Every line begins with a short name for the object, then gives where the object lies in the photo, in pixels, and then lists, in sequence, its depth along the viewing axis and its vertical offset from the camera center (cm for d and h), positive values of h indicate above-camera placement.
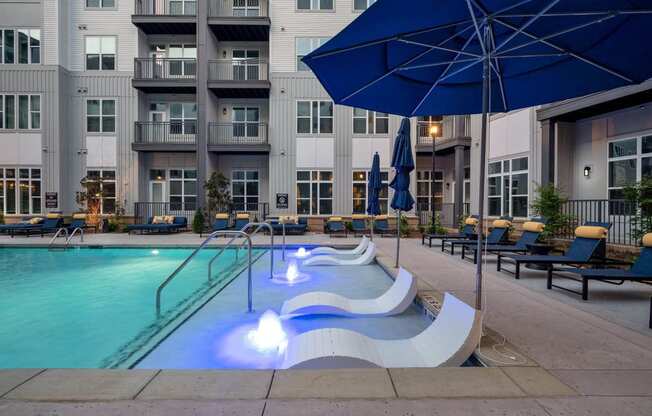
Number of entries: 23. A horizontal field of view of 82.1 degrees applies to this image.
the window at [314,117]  1983 +463
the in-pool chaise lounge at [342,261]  984 -150
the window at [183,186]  2072 +99
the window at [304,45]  1998 +852
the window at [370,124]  1973 +423
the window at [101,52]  2019 +819
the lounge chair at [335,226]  1769 -107
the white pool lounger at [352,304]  552 -151
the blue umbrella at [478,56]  347 +174
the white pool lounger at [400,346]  330 -136
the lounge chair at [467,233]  1227 -96
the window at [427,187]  2283 +106
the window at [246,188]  2078 +89
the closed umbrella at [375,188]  1200 +53
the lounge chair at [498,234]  1070 -85
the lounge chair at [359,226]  1798 -105
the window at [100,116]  2014 +472
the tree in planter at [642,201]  782 +8
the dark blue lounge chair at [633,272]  550 -104
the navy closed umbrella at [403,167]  809 +82
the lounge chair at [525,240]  909 -90
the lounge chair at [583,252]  704 -93
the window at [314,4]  2012 +1075
